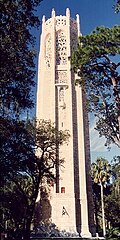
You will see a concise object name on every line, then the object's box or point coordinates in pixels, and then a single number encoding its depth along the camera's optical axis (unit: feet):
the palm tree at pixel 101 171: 127.95
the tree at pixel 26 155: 45.00
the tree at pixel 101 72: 50.78
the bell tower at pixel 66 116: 122.52
